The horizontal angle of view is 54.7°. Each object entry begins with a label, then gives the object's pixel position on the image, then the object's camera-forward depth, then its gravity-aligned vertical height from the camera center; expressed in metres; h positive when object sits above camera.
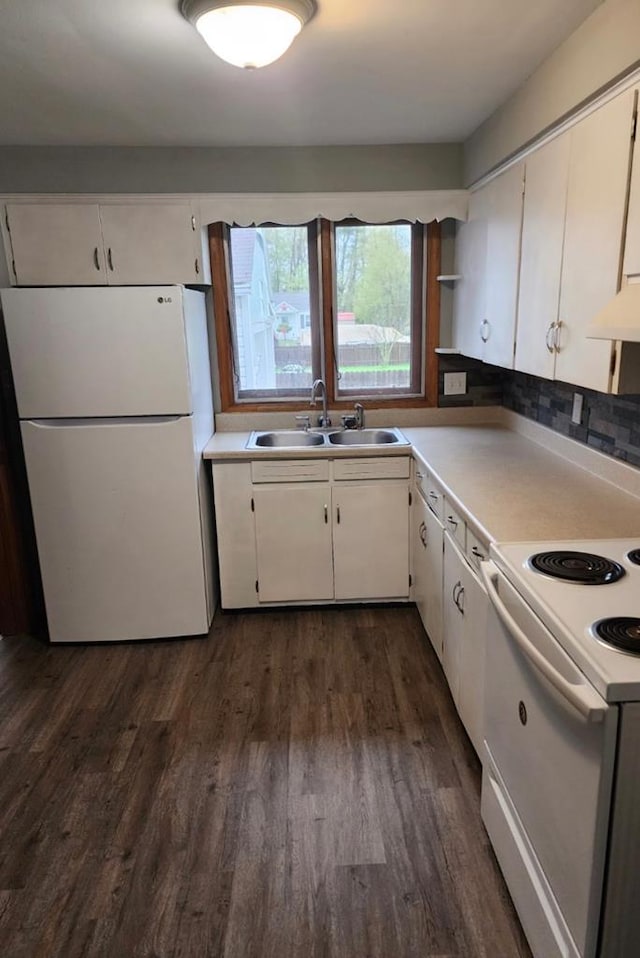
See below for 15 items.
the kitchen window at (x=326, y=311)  3.39 +0.06
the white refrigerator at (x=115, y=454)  2.70 -0.56
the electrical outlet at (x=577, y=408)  2.53 -0.37
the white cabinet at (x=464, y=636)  1.99 -1.08
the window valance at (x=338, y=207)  3.18 +0.58
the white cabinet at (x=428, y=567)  2.60 -1.10
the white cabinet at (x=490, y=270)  2.52 +0.21
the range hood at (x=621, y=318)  1.43 -0.01
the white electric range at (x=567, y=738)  1.13 -0.86
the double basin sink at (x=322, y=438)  3.41 -0.62
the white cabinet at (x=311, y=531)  3.10 -1.03
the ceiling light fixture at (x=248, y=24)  1.65 +0.80
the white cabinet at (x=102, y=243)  3.06 +0.42
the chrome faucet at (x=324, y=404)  3.47 -0.44
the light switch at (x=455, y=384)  3.53 -0.36
